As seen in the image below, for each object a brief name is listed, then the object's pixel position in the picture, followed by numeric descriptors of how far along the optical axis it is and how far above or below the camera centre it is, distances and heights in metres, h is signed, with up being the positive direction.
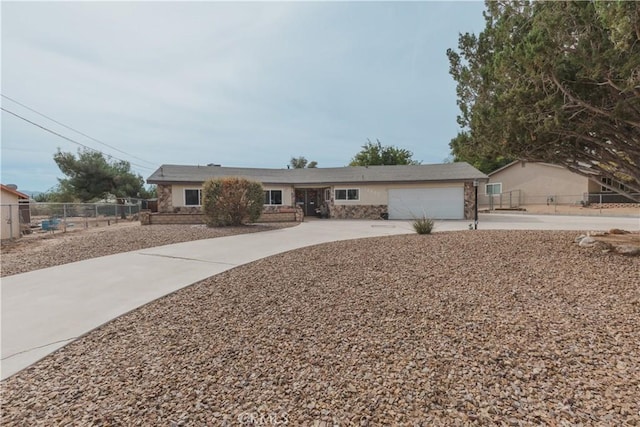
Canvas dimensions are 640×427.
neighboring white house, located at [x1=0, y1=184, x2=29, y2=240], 11.41 -0.34
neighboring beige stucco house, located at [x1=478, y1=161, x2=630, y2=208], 26.50 +0.94
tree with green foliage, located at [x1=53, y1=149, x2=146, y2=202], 26.09 +2.65
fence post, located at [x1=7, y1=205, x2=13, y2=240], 11.40 -0.46
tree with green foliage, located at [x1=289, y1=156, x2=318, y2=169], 57.20 +7.65
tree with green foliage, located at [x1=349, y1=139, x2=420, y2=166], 39.28 +5.94
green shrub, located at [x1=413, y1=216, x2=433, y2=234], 10.52 -0.89
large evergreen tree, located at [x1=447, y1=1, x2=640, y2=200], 4.81 +2.07
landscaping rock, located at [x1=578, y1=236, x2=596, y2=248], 6.91 -1.01
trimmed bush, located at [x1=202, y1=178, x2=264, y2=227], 14.20 +0.21
